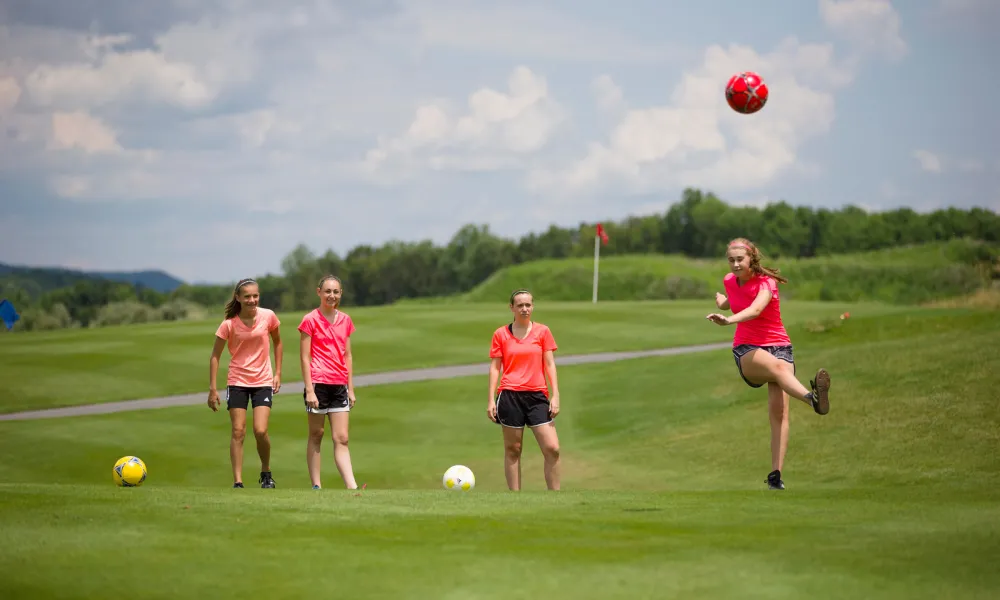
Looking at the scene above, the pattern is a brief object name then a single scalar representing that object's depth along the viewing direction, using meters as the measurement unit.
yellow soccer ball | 13.71
